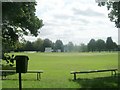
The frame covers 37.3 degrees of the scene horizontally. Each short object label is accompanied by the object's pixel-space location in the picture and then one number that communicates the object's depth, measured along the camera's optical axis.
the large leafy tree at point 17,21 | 10.37
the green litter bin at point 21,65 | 5.48
